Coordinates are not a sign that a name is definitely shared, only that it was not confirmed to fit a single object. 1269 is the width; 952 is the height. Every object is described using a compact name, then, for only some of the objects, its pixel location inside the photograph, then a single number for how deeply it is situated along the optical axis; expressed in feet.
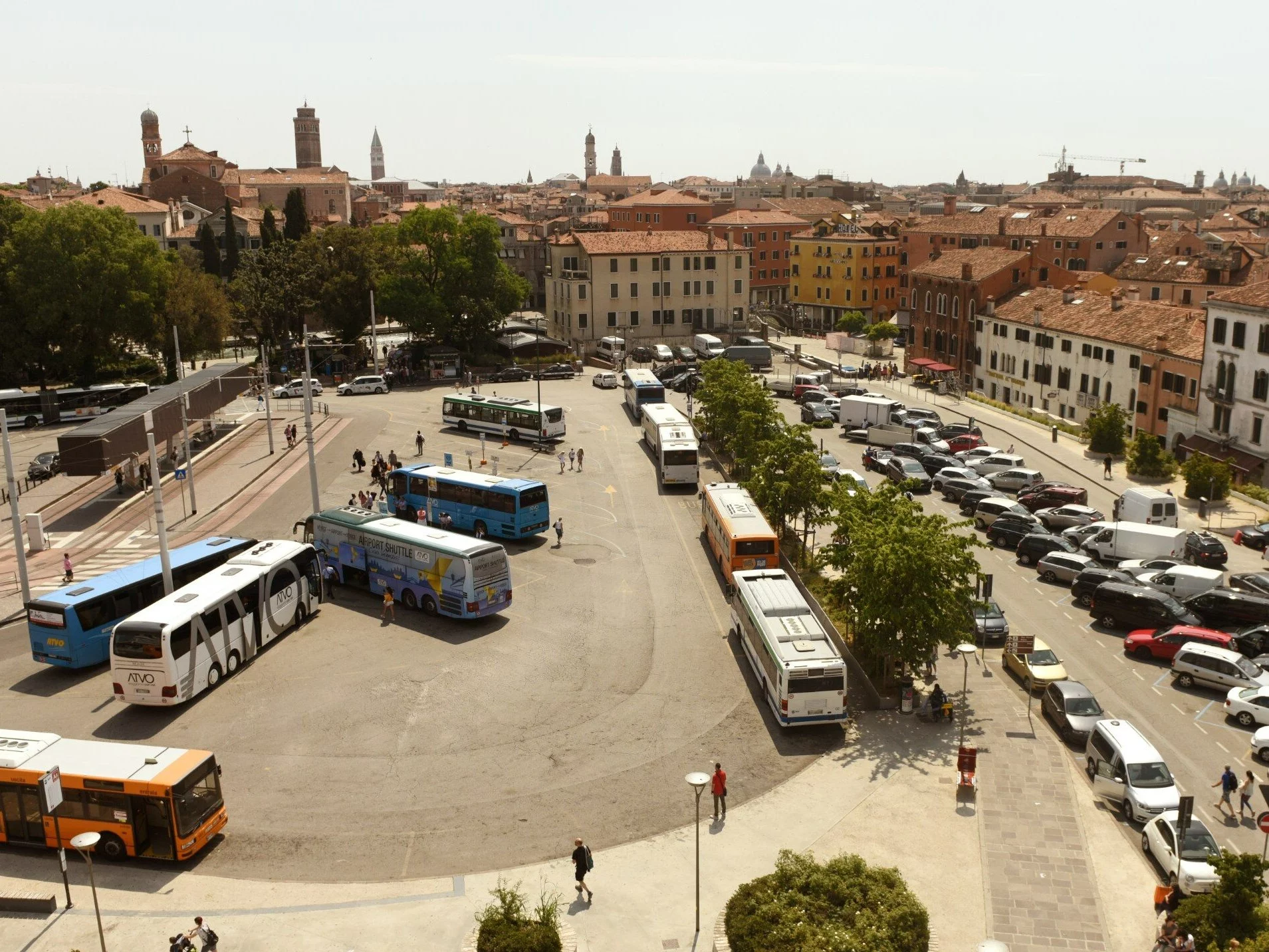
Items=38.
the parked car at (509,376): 279.69
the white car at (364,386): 262.67
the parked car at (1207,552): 137.90
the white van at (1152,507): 151.02
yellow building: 387.75
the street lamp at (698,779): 60.59
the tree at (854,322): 360.48
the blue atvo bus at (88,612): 100.78
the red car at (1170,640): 109.50
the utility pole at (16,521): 112.47
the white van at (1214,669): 101.65
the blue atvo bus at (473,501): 144.05
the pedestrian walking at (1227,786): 80.48
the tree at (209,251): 370.73
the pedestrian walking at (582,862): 66.33
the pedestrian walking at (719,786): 77.15
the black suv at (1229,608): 117.29
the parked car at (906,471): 178.91
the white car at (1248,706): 94.58
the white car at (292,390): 254.06
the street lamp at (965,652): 90.94
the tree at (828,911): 55.21
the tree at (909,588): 94.94
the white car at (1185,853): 66.39
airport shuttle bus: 113.70
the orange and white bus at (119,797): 70.03
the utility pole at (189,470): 156.80
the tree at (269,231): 360.09
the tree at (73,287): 228.63
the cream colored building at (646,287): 323.57
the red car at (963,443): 203.41
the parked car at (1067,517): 153.89
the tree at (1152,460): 185.57
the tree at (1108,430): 200.34
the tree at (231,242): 370.73
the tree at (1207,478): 165.37
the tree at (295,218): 356.59
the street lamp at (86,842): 57.47
